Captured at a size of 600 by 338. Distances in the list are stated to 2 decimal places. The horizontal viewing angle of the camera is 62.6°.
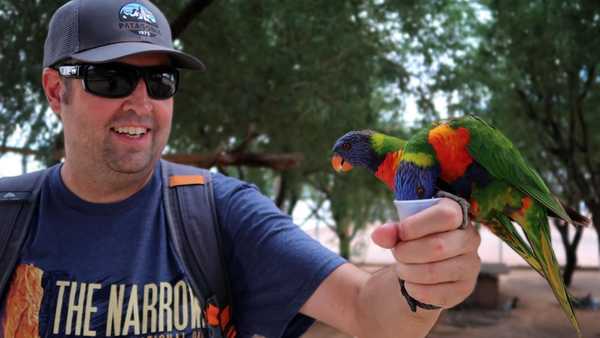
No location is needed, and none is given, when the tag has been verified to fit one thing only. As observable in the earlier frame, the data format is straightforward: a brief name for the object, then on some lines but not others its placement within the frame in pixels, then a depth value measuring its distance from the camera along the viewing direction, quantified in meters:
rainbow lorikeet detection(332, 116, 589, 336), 1.02
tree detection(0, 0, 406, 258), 4.04
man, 1.29
